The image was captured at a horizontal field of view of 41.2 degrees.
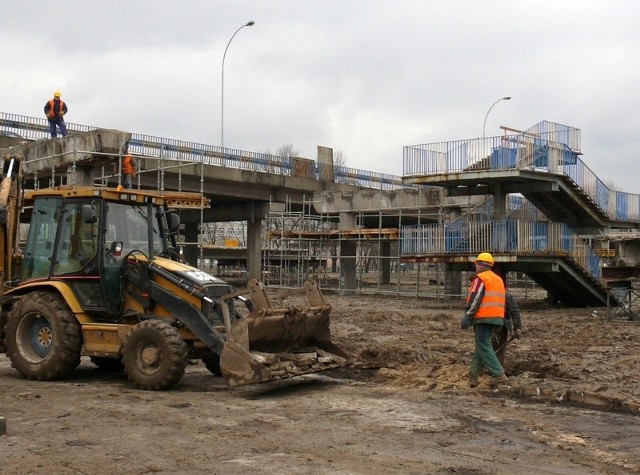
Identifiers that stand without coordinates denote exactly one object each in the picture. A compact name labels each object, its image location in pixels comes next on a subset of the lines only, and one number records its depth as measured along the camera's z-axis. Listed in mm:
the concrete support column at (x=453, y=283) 36438
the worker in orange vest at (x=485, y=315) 11406
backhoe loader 11053
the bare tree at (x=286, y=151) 79706
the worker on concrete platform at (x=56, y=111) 24938
